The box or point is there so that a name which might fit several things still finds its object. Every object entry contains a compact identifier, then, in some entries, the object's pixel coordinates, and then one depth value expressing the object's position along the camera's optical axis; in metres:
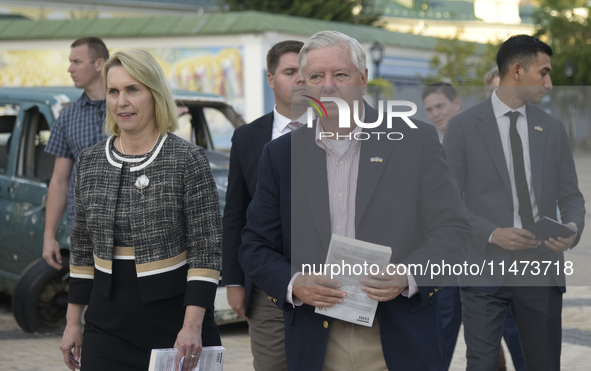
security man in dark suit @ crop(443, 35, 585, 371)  9.06
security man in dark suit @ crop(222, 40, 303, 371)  9.06
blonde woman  7.41
